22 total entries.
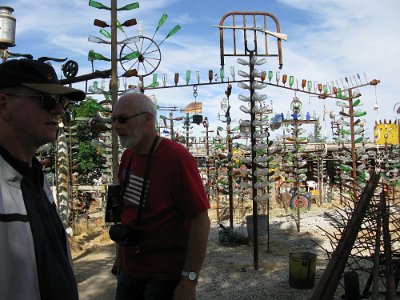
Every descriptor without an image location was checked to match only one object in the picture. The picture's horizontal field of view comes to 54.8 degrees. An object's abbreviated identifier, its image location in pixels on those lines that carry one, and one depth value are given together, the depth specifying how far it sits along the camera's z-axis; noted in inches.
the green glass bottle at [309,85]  459.5
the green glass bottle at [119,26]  205.2
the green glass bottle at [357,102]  380.2
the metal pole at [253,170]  253.9
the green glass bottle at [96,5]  192.4
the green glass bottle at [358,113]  380.8
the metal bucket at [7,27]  223.1
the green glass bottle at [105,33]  195.9
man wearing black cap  44.7
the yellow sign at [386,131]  804.0
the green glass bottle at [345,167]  380.6
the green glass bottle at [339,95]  406.6
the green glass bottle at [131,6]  195.3
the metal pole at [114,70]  184.1
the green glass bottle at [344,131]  388.5
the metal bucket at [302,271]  211.5
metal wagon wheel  212.2
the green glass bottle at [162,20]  220.5
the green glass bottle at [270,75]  371.7
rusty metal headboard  283.6
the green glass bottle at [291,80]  410.0
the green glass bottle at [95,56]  195.8
